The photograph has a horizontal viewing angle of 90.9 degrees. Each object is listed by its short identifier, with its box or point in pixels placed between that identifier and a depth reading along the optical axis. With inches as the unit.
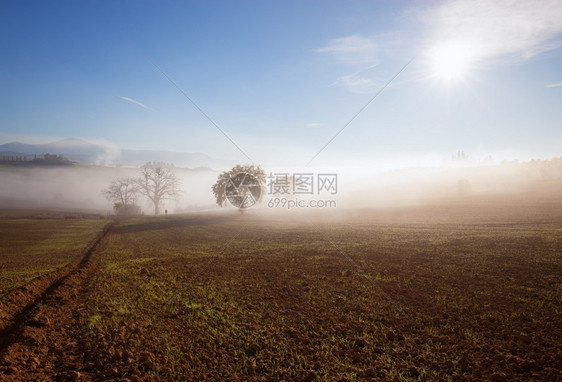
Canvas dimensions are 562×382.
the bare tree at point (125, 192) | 3225.9
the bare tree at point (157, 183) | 3240.7
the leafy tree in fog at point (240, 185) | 2476.6
